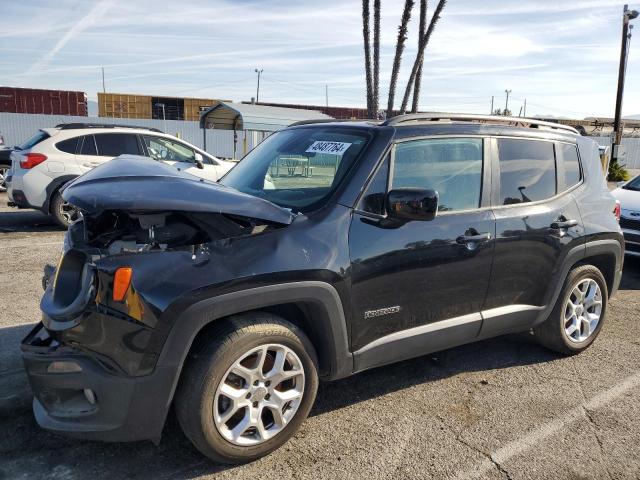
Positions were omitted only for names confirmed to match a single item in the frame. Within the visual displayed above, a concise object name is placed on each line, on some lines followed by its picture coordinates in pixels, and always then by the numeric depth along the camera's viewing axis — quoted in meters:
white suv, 9.14
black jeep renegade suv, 2.54
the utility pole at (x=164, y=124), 29.67
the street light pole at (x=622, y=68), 21.80
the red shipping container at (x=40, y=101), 38.38
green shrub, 23.08
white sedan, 7.30
